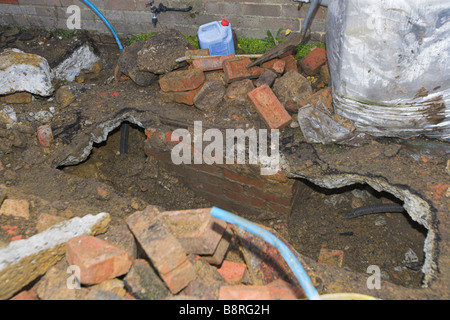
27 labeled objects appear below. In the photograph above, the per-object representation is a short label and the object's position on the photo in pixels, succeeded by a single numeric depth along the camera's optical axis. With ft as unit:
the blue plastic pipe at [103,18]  13.97
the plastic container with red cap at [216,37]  12.18
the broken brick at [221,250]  7.39
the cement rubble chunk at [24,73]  11.29
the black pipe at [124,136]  12.43
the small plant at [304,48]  12.55
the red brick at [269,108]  10.14
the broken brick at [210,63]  11.25
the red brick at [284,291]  6.20
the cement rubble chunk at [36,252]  6.51
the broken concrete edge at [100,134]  10.92
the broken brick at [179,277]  6.42
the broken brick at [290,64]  11.48
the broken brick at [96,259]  6.38
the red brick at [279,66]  11.18
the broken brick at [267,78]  10.91
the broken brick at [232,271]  7.24
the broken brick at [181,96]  11.02
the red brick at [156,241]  6.49
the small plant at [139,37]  14.19
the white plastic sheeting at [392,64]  7.65
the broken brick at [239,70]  10.93
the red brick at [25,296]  6.48
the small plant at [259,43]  12.98
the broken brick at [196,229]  7.09
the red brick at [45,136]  10.73
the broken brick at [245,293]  6.16
